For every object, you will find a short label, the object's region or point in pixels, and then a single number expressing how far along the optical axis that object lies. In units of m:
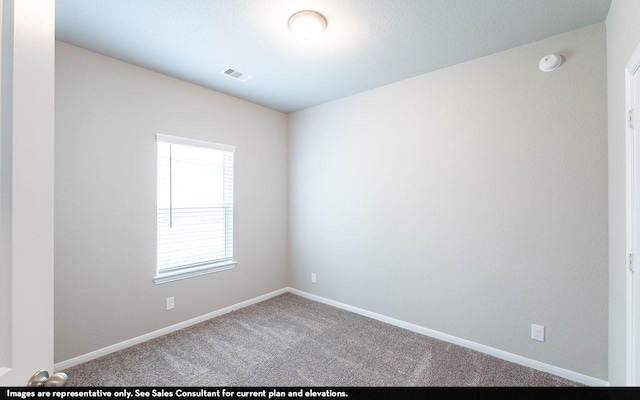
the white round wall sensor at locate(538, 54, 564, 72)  2.15
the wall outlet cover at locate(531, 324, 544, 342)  2.26
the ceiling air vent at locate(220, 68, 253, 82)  2.80
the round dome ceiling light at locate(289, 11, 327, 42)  1.95
